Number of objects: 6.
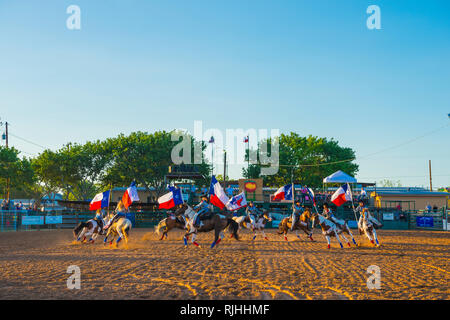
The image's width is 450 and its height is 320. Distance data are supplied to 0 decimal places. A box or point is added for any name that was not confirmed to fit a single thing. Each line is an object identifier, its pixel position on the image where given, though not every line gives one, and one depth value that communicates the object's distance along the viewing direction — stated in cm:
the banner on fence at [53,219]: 3131
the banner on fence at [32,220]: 2977
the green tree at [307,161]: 5712
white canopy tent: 3338
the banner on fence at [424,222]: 3381
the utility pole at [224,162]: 4395
